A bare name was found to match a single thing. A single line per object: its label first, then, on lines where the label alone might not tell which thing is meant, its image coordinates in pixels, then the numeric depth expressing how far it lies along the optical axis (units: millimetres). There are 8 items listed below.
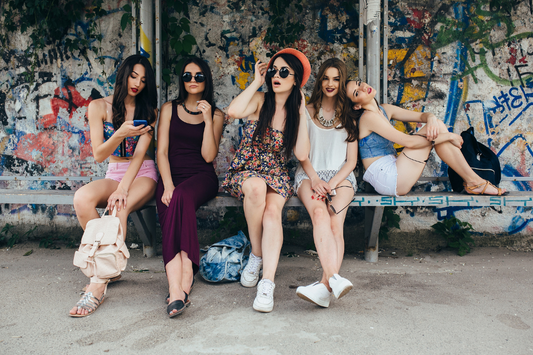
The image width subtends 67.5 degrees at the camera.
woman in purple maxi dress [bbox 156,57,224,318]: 2789
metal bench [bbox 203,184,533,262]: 3219
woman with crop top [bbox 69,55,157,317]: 2889
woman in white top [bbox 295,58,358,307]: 2793
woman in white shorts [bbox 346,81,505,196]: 3203
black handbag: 3336
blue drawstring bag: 3033
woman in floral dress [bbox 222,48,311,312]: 2941
